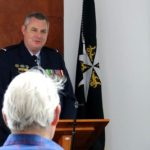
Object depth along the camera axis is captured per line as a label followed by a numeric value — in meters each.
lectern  4.20
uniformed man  5.28
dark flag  6.58
